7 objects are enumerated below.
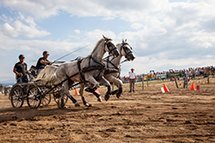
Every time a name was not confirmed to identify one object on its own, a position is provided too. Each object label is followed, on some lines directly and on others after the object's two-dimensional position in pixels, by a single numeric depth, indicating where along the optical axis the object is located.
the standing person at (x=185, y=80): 26.98
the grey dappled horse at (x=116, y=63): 13.06
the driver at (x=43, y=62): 13.84
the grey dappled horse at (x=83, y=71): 11.71
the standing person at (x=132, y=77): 25.19
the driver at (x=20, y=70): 13.73
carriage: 13.05
